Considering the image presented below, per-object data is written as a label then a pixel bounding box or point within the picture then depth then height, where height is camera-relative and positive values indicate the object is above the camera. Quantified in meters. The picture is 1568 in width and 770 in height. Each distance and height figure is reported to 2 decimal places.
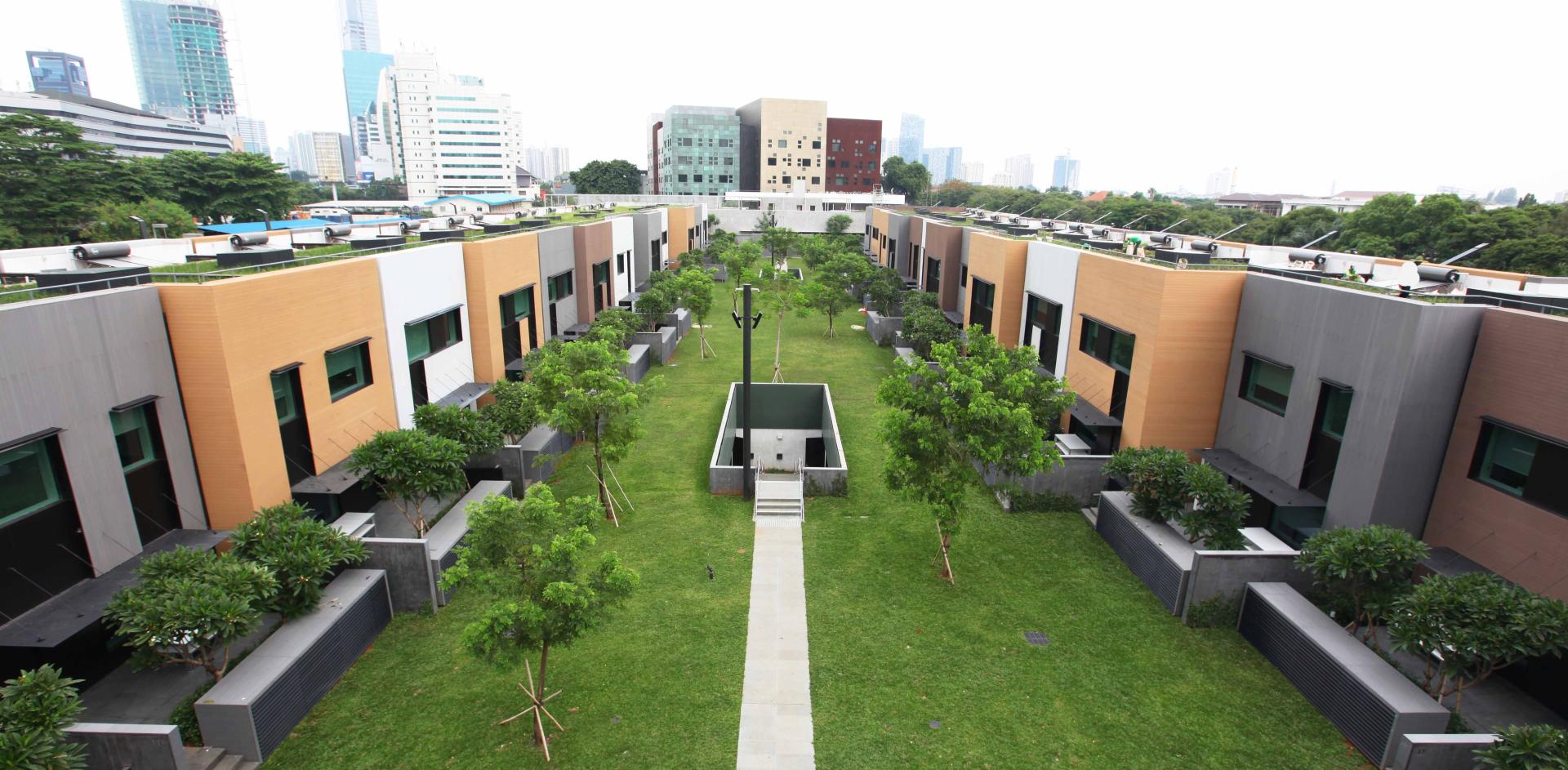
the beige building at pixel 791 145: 108.94 +9.23
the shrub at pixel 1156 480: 15.33 -5.91
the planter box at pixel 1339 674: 9.92 -7.07
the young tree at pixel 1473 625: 9.51 -5.61
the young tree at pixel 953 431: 14.35 -4.58
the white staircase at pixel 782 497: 18.45 -7.73
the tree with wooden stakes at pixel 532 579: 9.39 -5.27
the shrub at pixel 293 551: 11.40 -5.87
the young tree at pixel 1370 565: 11.36 -5.67
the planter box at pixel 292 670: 9.73 -7.18
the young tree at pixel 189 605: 9.64 -5.75
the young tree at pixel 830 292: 38.38 -4.72
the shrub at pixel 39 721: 7.66 -6.00
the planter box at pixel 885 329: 37.16 -6.46
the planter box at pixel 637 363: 28.91 -6.86
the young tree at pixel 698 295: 34.59 -4.52
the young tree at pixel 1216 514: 14.19 -6.11
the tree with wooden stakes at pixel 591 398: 17.05 -4.81
